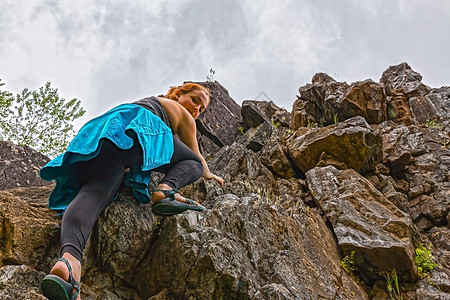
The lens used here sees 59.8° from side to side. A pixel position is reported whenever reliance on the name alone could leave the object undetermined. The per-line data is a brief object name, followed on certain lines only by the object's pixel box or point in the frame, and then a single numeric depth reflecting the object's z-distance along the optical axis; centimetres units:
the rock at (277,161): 820
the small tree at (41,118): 1288
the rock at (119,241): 385
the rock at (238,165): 694
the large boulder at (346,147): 777
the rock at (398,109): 1080
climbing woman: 303
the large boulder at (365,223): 490
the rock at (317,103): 1045
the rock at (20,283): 298
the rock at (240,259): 361
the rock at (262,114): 1040
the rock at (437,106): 1135
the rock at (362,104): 1013
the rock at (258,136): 938
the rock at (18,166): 605
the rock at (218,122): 1036
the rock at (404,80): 1245
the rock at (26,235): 349
